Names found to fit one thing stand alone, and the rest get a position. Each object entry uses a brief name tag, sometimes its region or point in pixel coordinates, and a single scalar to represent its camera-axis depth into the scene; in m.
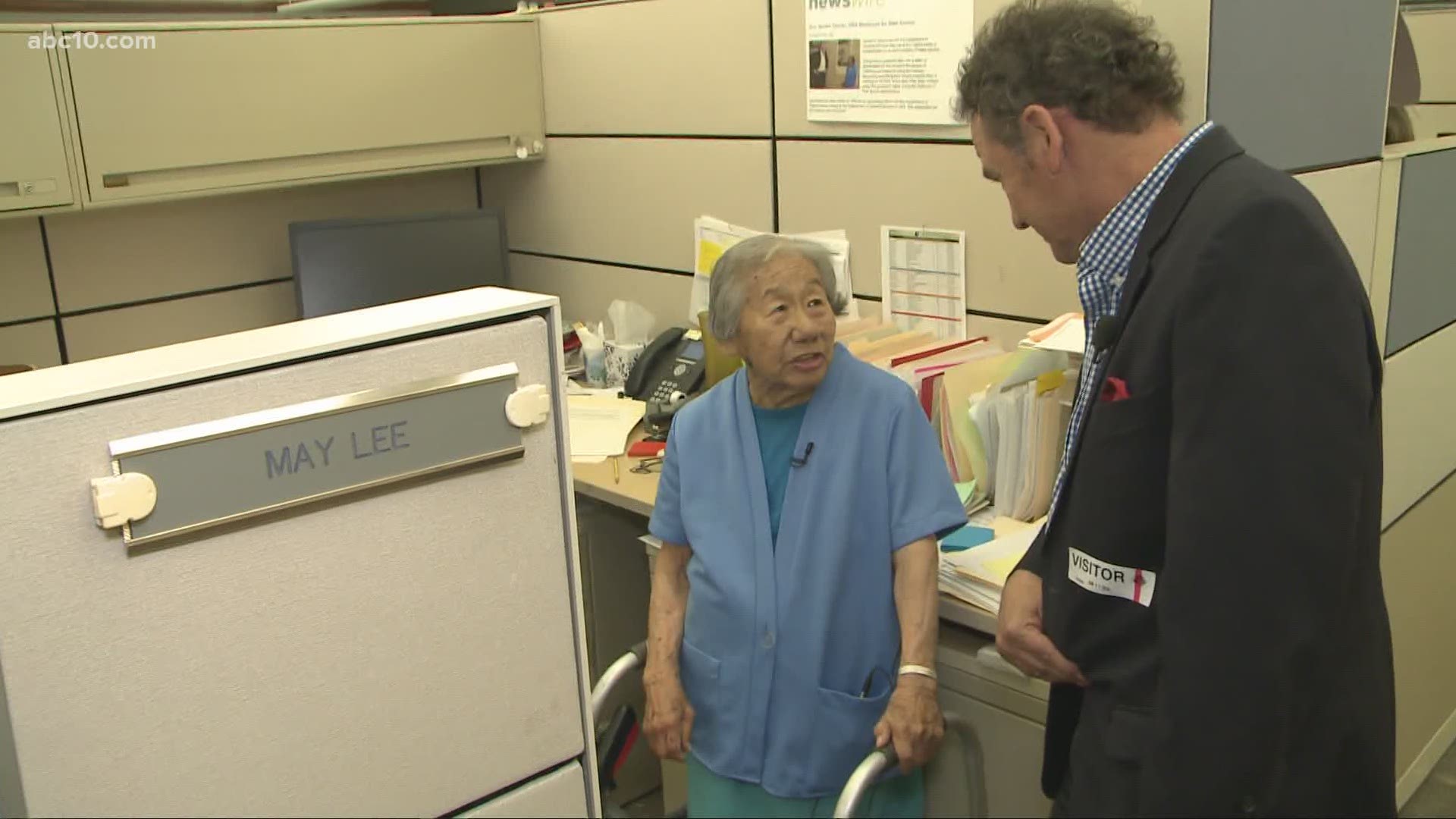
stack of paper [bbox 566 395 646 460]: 2.43
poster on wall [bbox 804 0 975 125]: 2.12
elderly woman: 1.67
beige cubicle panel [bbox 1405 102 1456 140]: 2.73
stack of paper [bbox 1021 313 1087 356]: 1.81
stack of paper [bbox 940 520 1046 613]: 1.69
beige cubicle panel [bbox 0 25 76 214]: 2.24
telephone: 2.63
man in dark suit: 1.02
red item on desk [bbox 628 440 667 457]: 2.38
